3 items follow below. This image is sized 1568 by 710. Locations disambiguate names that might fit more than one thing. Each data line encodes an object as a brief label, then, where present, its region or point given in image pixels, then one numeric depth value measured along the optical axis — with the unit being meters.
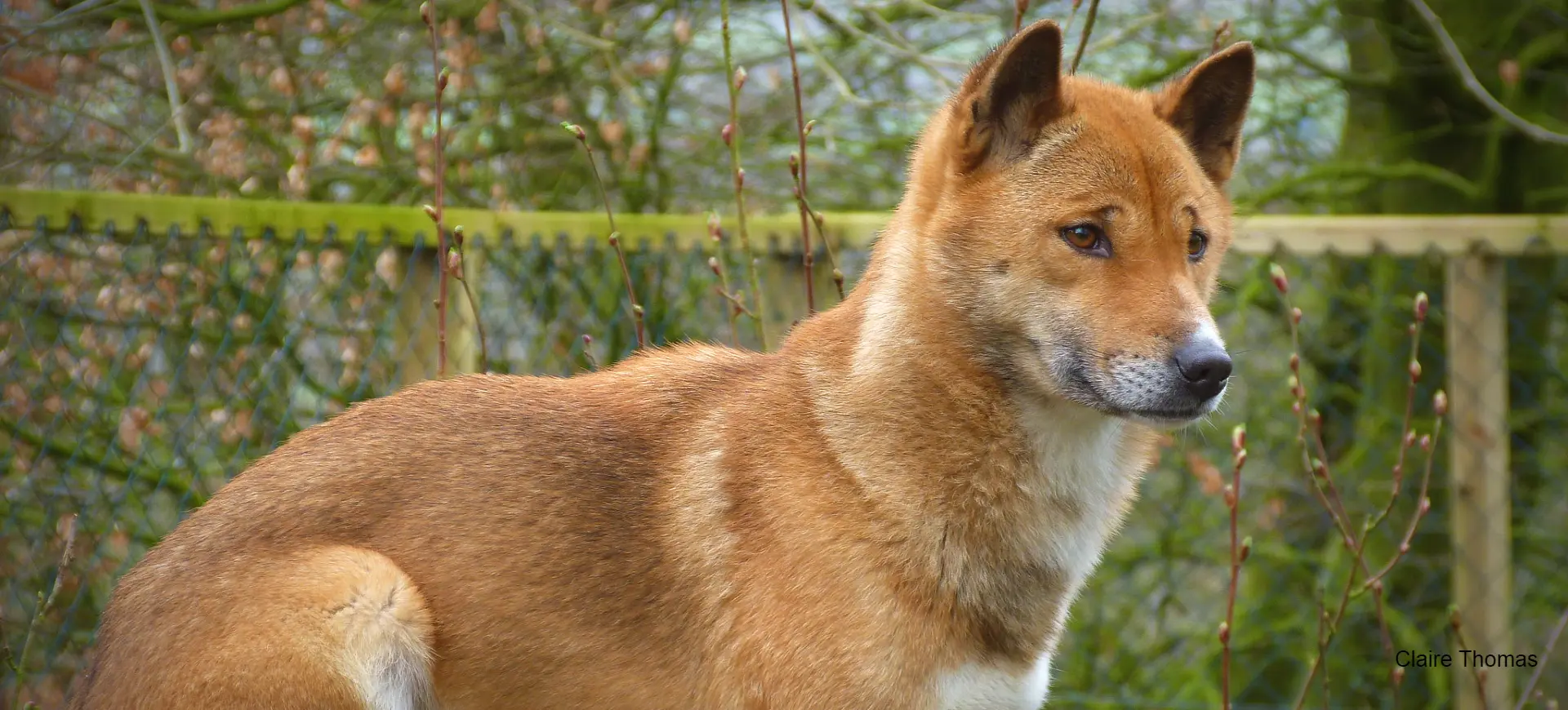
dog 5.45
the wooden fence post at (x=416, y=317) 9.58
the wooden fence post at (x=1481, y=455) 10.47
